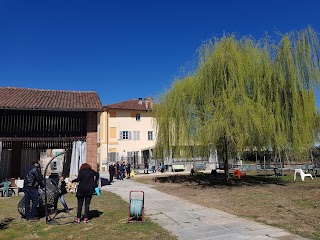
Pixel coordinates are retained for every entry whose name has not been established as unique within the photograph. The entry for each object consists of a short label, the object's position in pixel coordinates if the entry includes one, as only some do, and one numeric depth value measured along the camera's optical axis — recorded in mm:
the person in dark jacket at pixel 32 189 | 8383
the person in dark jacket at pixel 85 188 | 7711
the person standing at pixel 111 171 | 21391
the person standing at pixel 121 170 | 22858
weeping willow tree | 14055
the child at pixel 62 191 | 9130
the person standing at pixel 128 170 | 24531
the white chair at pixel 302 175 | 17734
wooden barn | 15586
